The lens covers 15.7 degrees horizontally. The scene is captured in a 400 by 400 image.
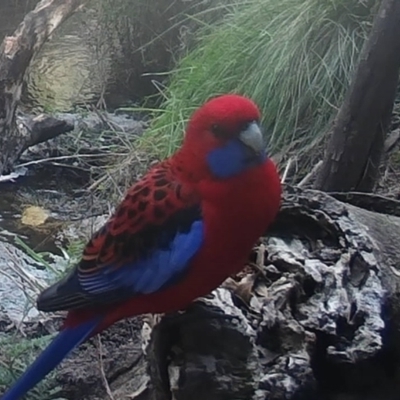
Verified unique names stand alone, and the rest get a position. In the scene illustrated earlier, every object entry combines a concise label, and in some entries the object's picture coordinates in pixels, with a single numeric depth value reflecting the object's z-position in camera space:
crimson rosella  1.02
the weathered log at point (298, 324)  1.05
